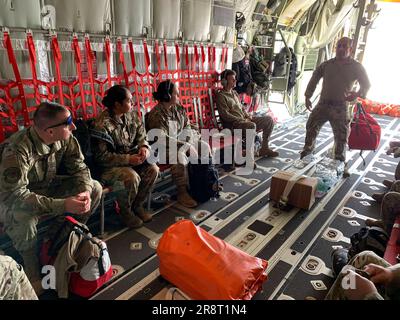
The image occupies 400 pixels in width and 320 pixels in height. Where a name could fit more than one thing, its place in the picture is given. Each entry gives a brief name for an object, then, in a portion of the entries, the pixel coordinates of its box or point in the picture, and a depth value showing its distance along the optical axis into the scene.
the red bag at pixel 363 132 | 3.44
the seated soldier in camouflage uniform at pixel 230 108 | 3.62
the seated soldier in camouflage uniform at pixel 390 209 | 1.90
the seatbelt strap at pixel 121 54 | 2.68
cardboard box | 2.73
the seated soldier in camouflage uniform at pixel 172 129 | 2.74
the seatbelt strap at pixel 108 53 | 2.57
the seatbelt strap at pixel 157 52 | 3.05
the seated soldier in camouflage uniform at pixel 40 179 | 1.60
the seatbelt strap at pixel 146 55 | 2.90
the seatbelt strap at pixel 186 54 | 3.42
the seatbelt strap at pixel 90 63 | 2.42
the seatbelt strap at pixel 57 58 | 2.19
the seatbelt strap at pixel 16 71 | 1.93
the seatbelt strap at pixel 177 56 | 3.28
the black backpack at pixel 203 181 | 2.79
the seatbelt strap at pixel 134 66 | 2.78
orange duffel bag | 1.53
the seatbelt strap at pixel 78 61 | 2.33
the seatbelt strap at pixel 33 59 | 2.04
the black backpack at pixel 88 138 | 2.22
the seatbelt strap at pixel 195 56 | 3.52
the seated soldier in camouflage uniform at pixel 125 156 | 2.24
